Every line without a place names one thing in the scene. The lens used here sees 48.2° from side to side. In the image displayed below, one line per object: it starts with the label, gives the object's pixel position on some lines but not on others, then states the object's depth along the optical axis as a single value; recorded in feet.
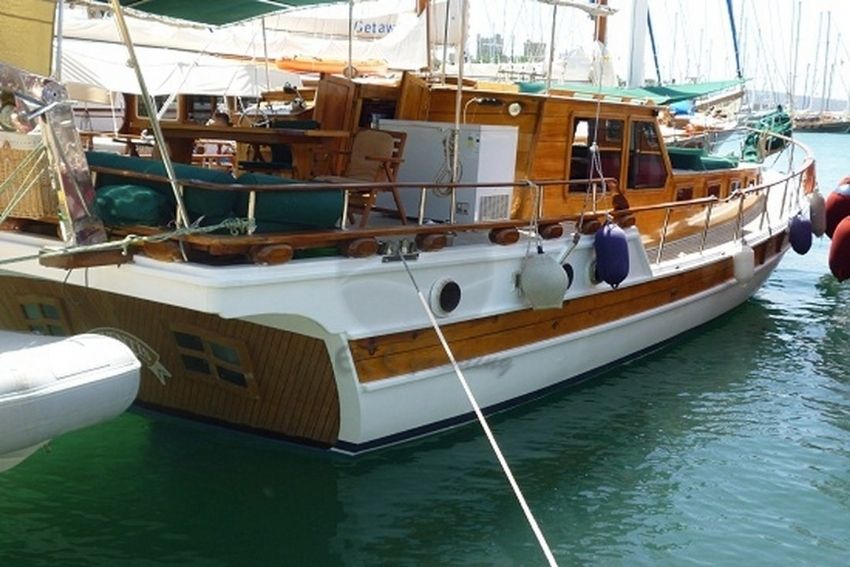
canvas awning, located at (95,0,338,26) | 24.90
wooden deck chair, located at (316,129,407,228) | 23.56
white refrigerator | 23.63
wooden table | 22.74
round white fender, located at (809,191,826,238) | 41.39
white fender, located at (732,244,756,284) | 34.47
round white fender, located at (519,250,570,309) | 23.30
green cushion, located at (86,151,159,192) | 19.74
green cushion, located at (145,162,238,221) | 18.22
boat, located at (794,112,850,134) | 255.09
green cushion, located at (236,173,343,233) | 18.70
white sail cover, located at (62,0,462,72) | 48.19
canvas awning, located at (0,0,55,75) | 16.58
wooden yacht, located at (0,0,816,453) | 17.90
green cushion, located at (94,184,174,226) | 18.26
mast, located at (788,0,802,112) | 137.40
